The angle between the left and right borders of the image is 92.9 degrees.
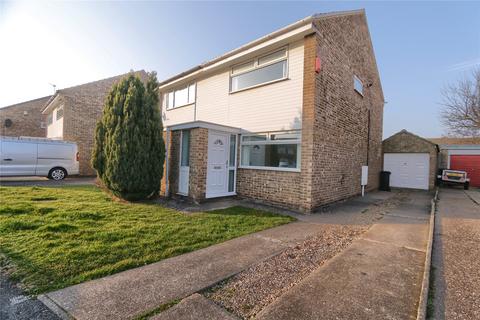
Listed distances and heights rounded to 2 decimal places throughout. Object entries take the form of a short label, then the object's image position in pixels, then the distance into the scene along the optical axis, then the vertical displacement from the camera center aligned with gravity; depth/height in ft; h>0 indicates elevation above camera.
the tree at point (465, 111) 63.10 +15.63
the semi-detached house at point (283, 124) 22.71 +4.19
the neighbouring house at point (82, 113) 48.91 +9.25
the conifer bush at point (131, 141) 23.30 +1.56
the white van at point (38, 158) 34.86 -0.70
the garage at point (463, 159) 59.16 +1.80
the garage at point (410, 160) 46.06 +0.80
